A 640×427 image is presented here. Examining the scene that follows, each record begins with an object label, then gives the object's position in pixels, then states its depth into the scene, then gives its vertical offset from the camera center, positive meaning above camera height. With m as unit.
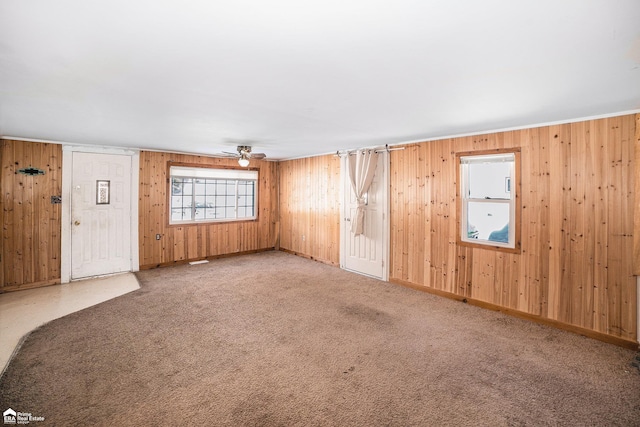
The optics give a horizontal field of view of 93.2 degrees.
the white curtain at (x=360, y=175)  5.43 +0.67
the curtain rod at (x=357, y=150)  5.17 +1.13
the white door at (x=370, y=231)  5.36 -0.36
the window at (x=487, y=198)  3.96 +0.19
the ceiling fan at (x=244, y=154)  5.29 +1.00
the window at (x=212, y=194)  6.53 +0.38
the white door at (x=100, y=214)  5.21 -0.07
